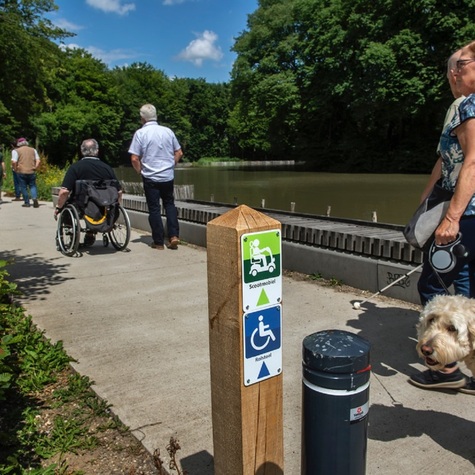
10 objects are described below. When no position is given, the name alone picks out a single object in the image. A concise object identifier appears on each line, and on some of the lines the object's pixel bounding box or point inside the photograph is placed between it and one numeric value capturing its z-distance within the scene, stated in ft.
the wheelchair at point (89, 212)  24.06
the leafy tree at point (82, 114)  194.49
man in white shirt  24.44
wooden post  6.06
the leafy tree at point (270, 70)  149.69
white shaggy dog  8.22
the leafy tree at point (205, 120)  292.61
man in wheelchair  24.14
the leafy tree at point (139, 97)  258.37
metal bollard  6.00
